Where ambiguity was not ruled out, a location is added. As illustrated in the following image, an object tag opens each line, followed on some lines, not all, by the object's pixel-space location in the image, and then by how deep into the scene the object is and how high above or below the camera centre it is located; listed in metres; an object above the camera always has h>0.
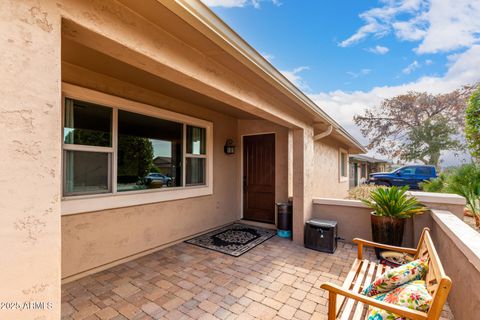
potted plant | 3.51 -0.84
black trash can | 4.77 -1.27
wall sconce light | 5.52 +0.37
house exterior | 1.05 +0.35
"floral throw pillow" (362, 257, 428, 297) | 1.66 -0.87
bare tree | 16.41 +3.23
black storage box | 3.99 -1.36
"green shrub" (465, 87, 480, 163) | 4.49 +0.80
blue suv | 11.45 -0.77
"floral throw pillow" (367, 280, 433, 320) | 1.38 -0.91
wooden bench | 1.24 -0.94
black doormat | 4.08 -1.60
